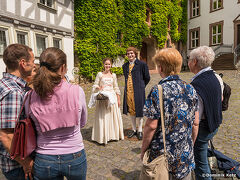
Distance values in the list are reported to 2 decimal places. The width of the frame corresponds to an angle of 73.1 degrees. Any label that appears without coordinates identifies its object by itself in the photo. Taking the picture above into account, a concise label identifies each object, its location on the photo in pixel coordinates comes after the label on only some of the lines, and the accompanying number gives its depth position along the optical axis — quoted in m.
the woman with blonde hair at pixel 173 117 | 1.48
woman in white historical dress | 3.85
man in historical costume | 4.14
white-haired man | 1.94
